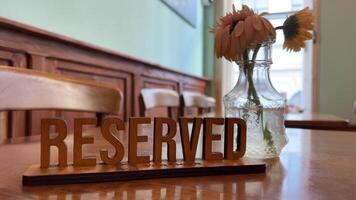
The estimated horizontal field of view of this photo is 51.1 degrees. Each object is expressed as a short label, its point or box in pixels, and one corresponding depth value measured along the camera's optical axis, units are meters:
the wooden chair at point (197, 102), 2.55
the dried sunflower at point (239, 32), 0.58
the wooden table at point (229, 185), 0.36
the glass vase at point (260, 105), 0.62
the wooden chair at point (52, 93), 0.86
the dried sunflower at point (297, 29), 0.63
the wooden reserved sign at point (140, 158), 0.41
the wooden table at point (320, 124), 1.55
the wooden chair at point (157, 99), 1.64
